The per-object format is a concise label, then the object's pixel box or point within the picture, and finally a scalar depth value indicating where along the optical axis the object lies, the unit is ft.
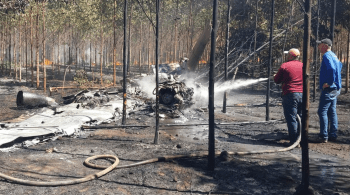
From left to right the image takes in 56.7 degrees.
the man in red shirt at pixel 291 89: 22.17
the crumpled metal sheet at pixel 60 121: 23.67
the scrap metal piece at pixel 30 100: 42.01
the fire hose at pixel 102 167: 15.03
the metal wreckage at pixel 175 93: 41.78
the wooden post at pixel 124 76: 29.54
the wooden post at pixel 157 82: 23.23
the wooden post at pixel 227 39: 35.91
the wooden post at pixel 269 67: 30.75
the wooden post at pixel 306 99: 13.17
